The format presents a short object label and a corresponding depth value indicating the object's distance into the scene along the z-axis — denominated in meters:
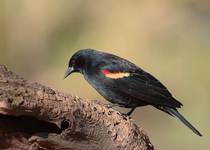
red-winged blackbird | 10.81
